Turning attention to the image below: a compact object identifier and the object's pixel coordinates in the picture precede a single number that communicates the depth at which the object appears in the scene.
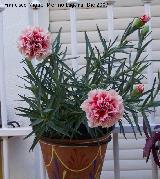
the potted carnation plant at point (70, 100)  1.26
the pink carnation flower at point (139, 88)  1.21
